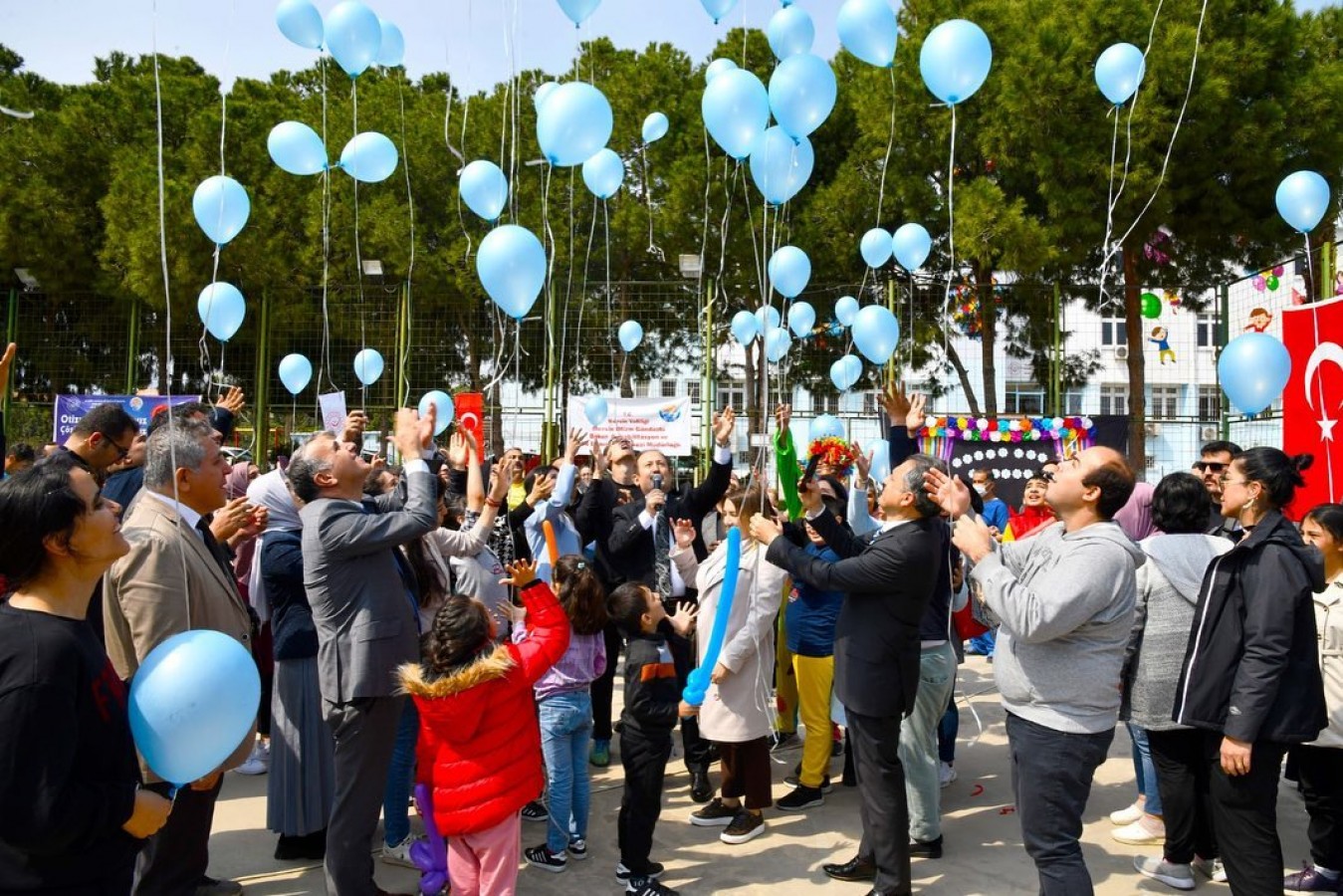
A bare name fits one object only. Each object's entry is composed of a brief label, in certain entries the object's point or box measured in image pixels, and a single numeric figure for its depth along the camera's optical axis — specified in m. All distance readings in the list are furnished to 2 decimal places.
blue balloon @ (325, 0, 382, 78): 7.13
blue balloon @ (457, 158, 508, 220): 7.40
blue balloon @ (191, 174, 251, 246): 7.91
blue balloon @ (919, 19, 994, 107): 5.64
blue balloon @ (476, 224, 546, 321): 5.16
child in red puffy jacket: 3.23
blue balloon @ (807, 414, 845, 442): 11.64
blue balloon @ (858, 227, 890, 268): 9.43
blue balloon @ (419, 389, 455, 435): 9.89
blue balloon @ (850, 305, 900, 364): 7.23
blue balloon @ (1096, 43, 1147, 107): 7.60
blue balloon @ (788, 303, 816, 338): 11.67
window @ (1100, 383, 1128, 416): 14.96
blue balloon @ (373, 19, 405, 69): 7.88
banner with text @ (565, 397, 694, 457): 11.11
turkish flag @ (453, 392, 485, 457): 10.44
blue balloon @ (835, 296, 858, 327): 11.05
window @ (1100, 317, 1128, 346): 15.05
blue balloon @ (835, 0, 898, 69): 5.80
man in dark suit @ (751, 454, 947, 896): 3.66
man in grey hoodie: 2.97
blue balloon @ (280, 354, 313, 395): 12.05
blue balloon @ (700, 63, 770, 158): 5.86
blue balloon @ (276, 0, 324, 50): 7.14
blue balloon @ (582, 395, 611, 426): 11.10
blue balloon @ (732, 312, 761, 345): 11.64
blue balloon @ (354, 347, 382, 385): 11.20
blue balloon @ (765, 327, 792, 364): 10.52
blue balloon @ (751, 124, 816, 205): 6.50
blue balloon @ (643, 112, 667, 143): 9.60
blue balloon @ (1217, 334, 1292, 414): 5.96
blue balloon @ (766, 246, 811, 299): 8.27
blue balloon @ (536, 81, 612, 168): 5.47
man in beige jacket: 3.00
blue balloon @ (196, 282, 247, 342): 8.88
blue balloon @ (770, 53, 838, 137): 5.64
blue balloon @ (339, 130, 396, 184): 8.25
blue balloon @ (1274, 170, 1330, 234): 7.59
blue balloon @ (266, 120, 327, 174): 8.16
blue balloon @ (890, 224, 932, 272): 8.84
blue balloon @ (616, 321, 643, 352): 11.95
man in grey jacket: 3.31
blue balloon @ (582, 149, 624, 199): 8.17
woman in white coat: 4.39
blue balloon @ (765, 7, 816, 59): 6.36
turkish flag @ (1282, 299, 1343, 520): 7.59
